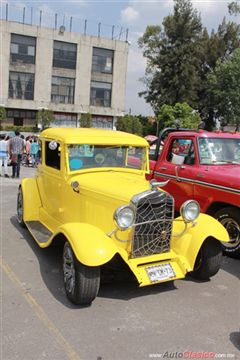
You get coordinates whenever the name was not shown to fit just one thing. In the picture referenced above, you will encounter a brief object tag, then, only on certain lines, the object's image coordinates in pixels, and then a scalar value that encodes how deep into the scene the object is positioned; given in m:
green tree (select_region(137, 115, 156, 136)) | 57.29
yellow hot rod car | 4.58
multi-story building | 56.47
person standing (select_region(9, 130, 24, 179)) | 14.77
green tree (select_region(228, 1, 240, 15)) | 33.28
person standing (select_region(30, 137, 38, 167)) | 20.27
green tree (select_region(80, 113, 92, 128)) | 57.75
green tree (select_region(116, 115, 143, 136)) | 56.22
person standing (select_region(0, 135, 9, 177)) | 16.48
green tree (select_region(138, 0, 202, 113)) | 48.28
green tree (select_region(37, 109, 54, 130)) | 54.75
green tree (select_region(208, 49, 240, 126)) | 39.35
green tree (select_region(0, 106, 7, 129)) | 53.28
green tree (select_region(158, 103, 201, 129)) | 38.74
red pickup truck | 6.44
